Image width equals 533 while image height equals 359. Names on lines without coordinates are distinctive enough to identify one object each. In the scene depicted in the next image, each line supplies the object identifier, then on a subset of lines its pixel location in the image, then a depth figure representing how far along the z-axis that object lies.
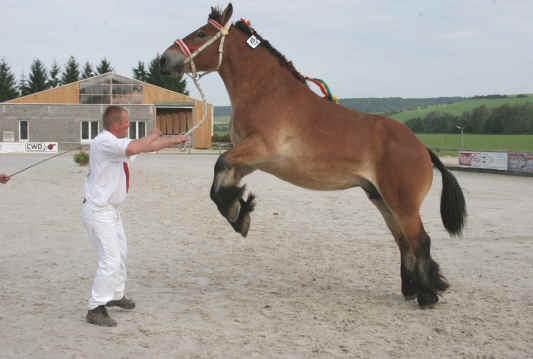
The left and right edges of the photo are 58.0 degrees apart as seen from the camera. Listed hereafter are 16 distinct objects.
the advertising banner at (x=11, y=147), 30.56
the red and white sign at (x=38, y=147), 30.59
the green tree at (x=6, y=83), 54.75
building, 37.56
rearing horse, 4.06
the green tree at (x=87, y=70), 62.50
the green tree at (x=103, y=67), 61.31
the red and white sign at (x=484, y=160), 21.11
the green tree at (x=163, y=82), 63.50
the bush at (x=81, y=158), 19.20
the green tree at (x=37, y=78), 58.88
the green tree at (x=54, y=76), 61.24
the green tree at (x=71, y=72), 60.97
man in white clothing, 3.86
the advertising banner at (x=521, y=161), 19.86
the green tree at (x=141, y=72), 65.81
